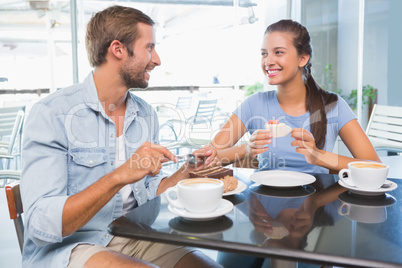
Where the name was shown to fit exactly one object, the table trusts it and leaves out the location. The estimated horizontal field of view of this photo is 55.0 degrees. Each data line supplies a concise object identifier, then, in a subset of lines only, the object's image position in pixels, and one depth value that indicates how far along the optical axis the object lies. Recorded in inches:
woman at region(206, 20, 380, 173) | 65.2
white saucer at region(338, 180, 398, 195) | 40.9
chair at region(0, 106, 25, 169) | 141.6
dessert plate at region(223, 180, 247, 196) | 42.5
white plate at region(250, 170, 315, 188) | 45.2
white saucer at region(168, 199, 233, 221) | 33.4
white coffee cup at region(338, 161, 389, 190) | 40.5
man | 39.3
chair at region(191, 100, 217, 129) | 178.9
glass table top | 28.3
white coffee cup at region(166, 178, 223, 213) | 33.4
